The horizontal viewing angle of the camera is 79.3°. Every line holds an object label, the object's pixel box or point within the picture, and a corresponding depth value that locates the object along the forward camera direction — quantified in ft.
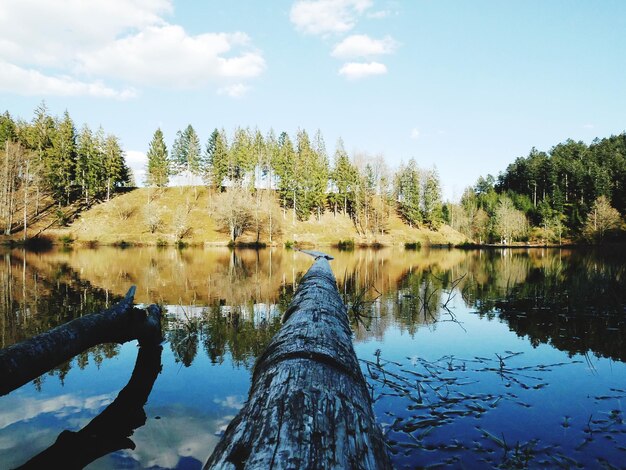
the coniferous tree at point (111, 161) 239.30
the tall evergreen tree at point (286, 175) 249.55
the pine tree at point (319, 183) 251.80
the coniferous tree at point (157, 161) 258.16
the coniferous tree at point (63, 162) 216.13
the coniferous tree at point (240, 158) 262.47
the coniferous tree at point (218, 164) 264.31
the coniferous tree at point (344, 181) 258.98
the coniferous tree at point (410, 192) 265.95
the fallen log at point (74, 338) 15.08
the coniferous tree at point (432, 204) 266.98
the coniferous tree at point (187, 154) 271.90
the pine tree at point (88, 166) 228.43
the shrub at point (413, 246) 221.87
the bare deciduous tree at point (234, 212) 203.62
